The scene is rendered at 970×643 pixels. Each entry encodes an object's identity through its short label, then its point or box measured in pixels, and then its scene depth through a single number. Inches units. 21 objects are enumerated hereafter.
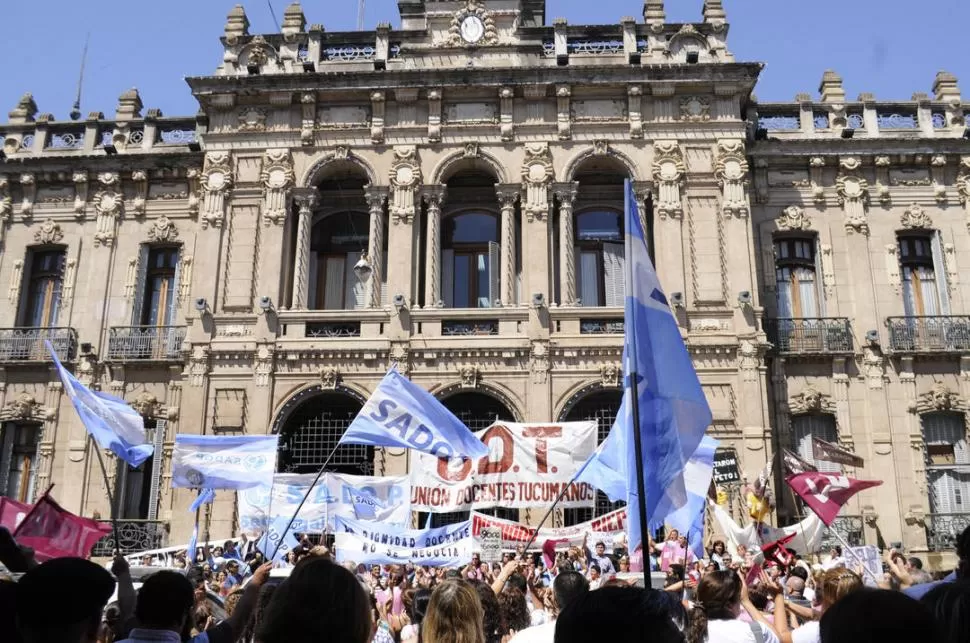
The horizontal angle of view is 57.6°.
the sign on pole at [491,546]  607.2
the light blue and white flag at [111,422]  524.7
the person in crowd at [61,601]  133.6
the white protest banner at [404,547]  583.2
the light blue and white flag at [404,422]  546.3
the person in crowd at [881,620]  99.3
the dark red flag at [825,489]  575.2
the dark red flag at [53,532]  393.7
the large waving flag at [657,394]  328.5
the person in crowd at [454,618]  181.8
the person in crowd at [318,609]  117.9
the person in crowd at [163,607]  166.7
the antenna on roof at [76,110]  1059.3
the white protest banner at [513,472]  666.2
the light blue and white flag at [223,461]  580.1
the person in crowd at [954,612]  120.3
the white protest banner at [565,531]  647.1
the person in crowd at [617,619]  103.6
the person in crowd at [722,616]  213.5
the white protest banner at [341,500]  652.7
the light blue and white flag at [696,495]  491.8
